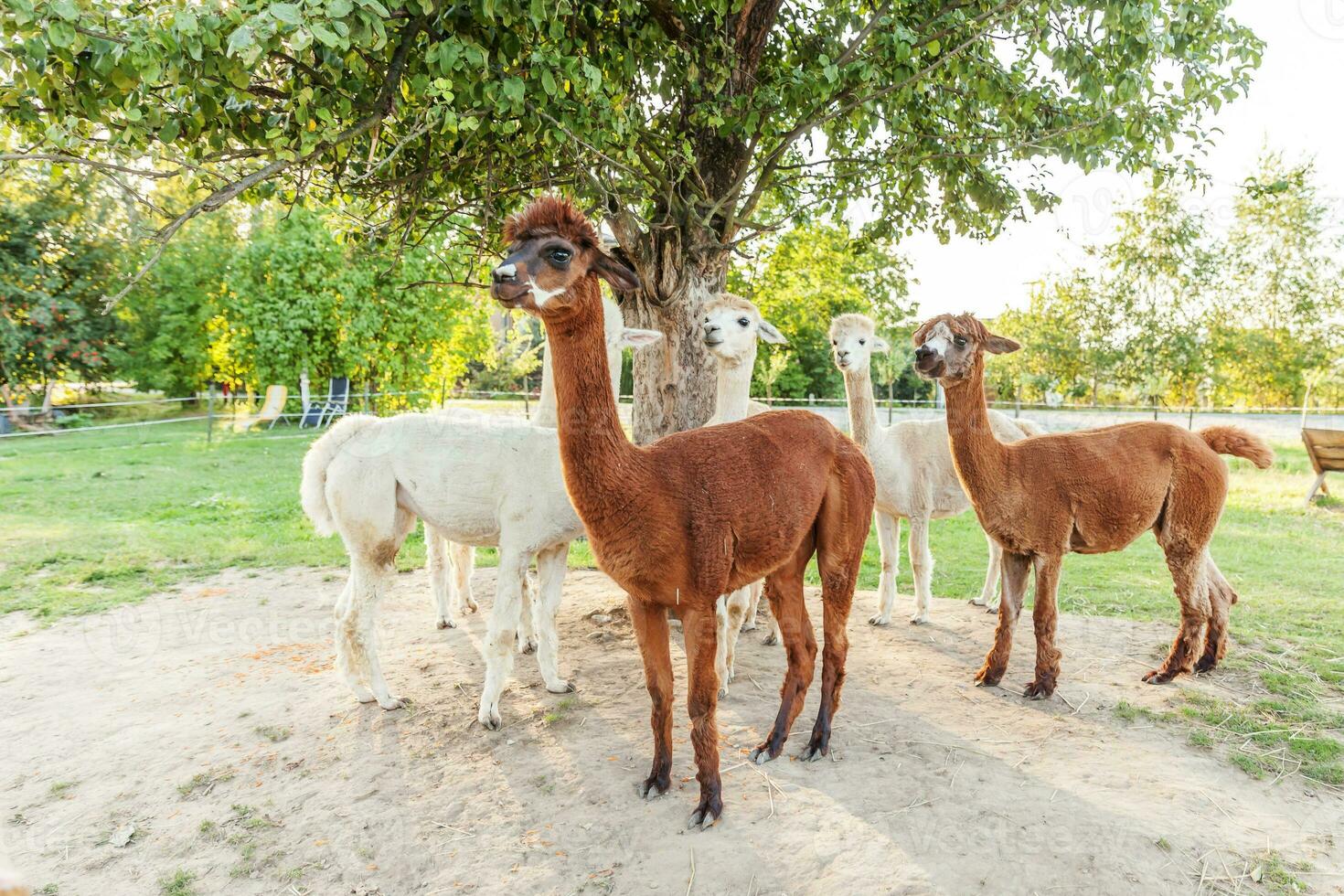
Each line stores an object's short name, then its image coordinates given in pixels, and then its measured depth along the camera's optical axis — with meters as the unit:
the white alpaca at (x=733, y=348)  4.77
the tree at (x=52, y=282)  19.48
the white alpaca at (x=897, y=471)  5.69
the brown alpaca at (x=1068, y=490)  4.30
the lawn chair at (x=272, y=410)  19.28
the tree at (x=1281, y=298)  24.78
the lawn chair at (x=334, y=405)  19.17
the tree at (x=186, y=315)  20.72
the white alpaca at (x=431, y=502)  4.26
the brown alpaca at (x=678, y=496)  2.88
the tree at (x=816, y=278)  9.43
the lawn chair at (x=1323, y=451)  10.62
